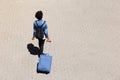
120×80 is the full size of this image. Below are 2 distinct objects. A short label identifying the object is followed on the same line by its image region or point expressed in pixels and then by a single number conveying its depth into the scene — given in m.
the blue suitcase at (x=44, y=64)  12.22
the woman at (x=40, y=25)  12.22
